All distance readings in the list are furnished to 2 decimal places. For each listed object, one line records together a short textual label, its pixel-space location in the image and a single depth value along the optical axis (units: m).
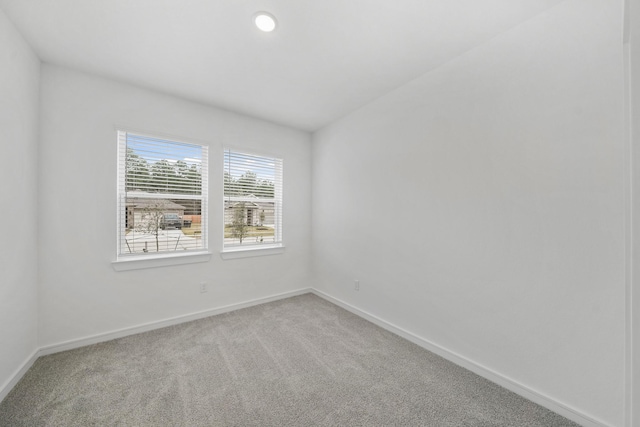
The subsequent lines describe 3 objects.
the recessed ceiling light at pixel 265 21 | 1.71
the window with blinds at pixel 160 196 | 2.62
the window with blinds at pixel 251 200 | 3.31
